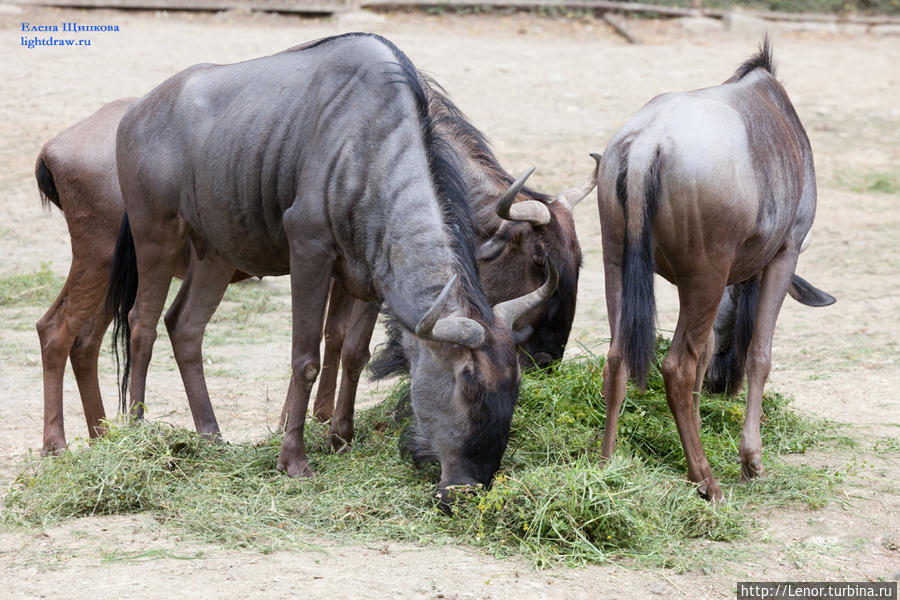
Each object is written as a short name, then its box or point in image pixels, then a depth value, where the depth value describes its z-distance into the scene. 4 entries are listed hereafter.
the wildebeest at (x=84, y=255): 12.37
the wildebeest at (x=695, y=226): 9.15
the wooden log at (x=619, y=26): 34.72
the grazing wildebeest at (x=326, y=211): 9.20
